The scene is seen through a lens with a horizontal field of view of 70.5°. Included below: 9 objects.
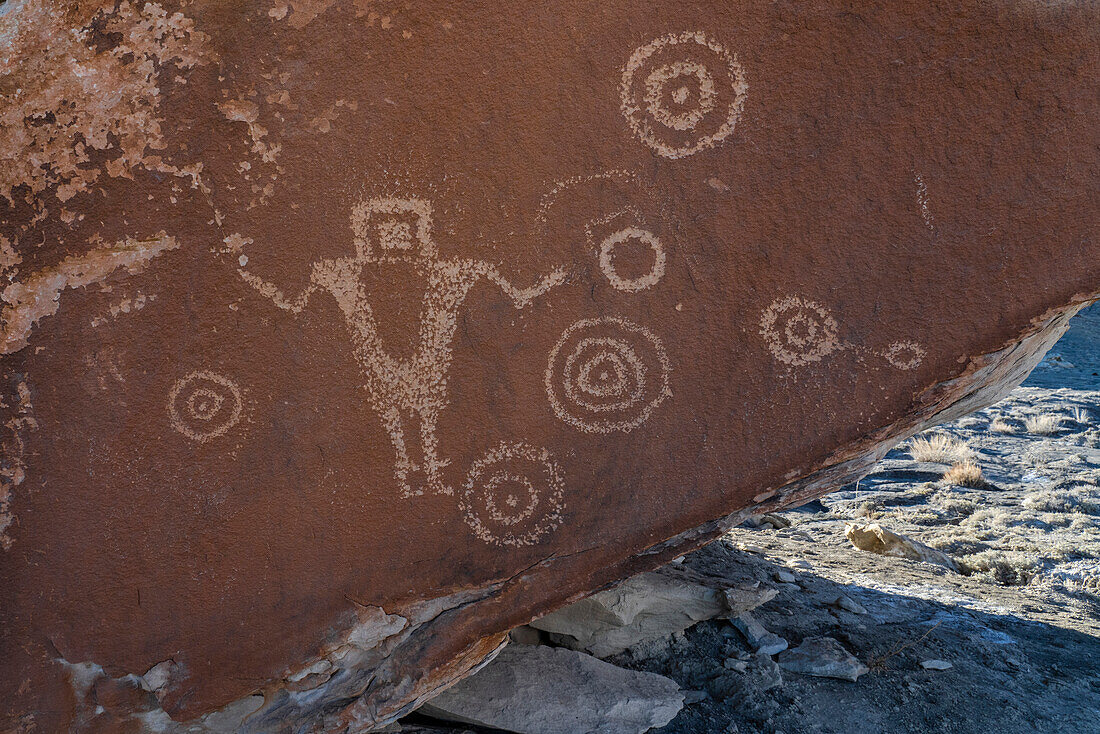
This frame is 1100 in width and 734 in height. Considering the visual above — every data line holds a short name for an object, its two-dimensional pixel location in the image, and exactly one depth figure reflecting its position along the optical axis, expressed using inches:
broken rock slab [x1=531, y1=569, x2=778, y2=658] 86.9
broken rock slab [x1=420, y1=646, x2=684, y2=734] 75.0
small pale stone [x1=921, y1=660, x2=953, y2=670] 88.0
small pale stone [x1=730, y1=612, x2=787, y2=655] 89.0
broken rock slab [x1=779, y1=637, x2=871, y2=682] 85.3
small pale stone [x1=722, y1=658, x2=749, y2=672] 85.5
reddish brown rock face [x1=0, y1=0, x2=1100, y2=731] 56.8
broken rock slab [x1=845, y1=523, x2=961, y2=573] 122.0
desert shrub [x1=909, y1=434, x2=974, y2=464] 177.9
